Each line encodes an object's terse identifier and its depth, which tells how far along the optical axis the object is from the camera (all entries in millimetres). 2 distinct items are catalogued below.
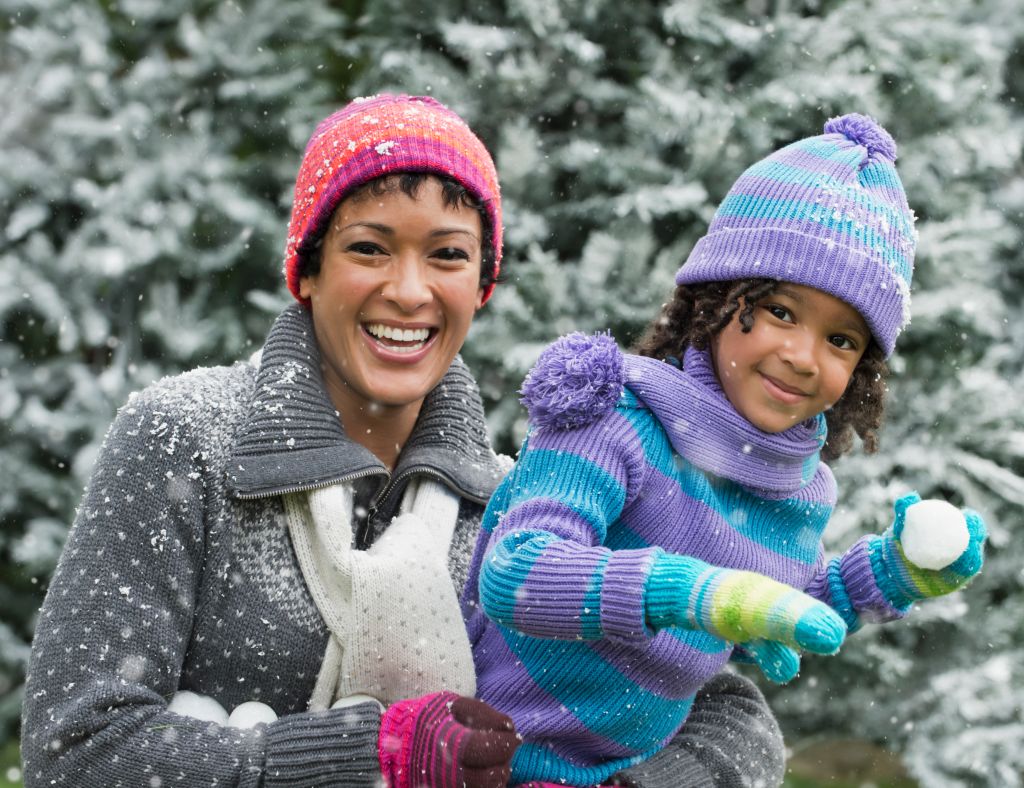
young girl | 2113
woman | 2129
